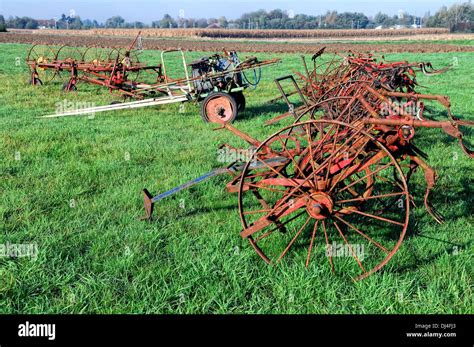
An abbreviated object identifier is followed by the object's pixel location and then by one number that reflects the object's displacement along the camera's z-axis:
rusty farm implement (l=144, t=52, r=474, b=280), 3.15
